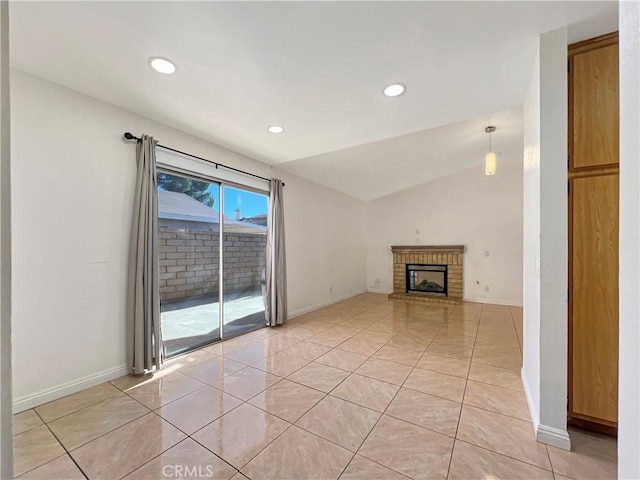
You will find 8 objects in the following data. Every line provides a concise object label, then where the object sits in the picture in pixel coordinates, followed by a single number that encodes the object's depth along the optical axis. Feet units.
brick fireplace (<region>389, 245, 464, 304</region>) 18.62
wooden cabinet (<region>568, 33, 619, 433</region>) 5.35
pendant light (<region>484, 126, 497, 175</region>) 10.23
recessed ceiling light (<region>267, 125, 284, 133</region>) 9.12
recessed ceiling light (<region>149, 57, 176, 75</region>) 5.90
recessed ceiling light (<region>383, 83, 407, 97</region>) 6.86
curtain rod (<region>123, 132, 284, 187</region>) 8.13
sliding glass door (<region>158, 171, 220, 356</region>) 9.55
